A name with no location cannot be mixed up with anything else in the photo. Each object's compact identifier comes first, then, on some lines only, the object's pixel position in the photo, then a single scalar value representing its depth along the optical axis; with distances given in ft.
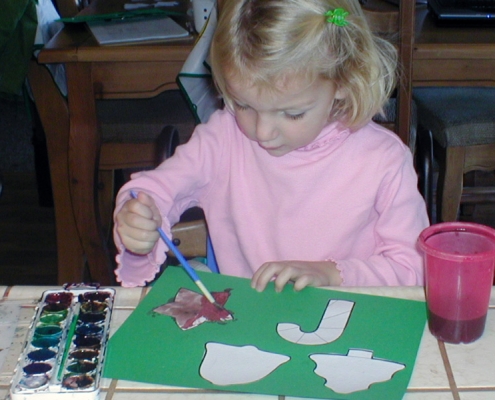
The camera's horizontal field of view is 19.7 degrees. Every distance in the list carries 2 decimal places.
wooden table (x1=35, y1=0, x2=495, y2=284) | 7.97
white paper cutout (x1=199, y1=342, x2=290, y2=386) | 4.55
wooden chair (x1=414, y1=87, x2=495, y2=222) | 9.14
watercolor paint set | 4.42
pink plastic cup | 4.71
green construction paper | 4.53
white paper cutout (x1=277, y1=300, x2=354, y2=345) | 4.75
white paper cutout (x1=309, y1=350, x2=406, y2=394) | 4.52
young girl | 5.56
